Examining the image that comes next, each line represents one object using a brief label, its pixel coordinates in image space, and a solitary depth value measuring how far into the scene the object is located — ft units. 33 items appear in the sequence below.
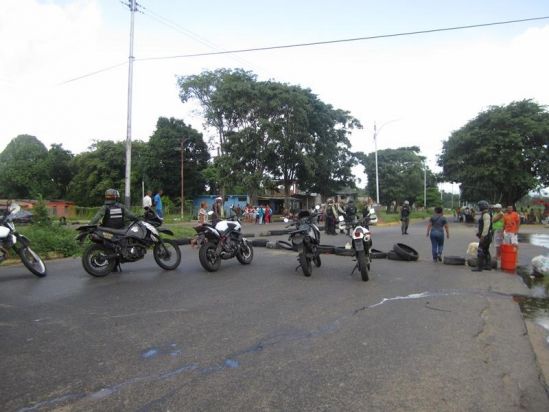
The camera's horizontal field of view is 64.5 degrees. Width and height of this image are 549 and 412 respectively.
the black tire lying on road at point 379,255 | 39.47
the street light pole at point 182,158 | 153.26
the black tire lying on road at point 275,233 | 64.98
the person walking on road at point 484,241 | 33.53
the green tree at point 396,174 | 243.40
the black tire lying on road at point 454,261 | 36.09
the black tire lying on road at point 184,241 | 51.49
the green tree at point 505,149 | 120.37
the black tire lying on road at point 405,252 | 37.76
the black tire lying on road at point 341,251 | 40.56
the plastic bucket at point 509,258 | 33.68
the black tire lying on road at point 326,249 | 41.38
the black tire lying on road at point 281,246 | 42.89
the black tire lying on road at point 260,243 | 48.50
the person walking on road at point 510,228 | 35.32
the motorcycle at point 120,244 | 27.68
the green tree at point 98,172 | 184.24
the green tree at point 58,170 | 212.23
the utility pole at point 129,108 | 63.93
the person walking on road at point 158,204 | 58.55
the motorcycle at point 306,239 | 29.55
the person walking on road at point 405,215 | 69.82
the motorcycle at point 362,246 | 28.19
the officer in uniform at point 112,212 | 28.78
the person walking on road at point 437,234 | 37.29
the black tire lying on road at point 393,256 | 38.34
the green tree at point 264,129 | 128.57
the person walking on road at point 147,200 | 52.13
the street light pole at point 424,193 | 256.32
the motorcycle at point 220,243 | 30.66
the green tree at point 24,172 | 208.33
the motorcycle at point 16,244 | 27.58
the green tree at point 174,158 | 173.47
